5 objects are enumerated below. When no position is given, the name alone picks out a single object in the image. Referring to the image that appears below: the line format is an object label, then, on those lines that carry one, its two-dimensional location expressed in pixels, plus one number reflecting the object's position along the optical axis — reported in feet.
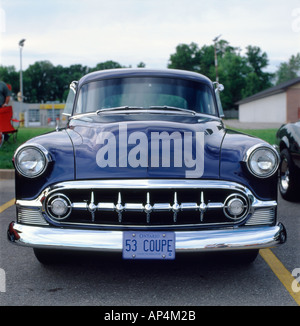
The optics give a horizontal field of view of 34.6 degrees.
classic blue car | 10.50
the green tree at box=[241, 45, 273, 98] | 260.21
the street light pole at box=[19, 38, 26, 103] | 97.28
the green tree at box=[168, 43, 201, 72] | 262.06
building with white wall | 117.39
